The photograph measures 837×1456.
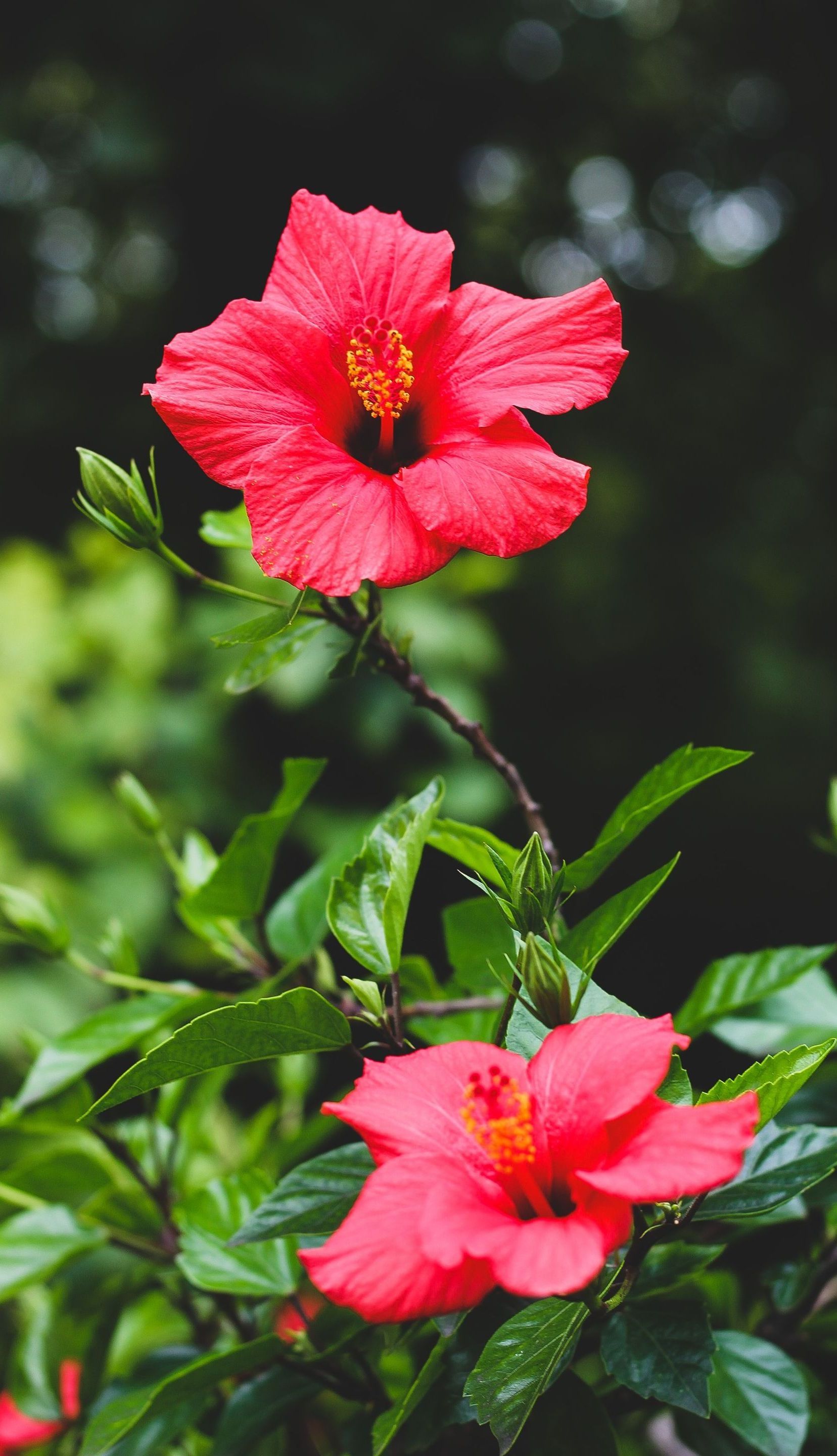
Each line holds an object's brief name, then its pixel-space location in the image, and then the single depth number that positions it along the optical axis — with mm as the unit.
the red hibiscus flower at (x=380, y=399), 691
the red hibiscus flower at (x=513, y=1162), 631
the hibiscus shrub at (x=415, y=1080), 660
